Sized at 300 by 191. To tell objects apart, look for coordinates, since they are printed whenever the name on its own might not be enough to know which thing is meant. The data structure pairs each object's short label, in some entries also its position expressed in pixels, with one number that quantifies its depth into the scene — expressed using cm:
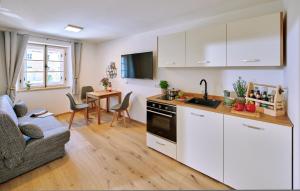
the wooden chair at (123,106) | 384
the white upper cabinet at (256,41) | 180
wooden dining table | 407
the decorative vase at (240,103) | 190
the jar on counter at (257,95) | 193
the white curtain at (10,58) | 363
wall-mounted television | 362
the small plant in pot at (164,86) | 319
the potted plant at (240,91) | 192
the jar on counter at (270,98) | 178
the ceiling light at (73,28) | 338
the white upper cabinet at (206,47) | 222
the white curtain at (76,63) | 490
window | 422
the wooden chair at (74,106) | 371
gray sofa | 191
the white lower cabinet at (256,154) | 154
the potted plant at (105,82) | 470
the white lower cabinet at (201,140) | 198
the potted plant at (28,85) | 418
